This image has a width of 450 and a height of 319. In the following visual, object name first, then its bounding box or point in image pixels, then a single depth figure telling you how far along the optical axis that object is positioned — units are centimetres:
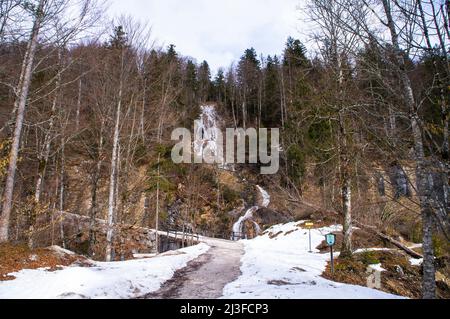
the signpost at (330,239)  960
